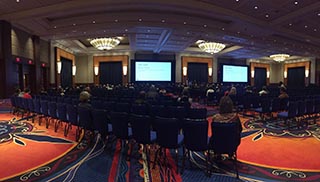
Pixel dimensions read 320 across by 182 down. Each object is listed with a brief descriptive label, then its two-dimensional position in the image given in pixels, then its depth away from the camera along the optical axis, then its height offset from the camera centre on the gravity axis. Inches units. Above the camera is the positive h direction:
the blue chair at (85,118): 197.5 -34.3
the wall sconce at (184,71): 960.9 +37.5
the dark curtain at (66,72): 797.9 +25.9
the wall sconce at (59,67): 717.9 +39.9
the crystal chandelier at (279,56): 968.1 +102.8
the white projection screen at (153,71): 930.7 +36.5
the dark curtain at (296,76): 1156.0 +20.7
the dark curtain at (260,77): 1211.2 +16.5
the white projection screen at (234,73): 1075.3 +32.5
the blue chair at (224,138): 137.0 -35.7
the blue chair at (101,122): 181.9 -34.3
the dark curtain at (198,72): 995.3 +34.5
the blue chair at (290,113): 274.4 -39.9
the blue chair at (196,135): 140.3 -34.7
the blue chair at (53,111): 253.9 -35.6
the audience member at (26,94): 356.1 -22.9
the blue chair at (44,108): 272.4 -34.3
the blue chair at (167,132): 147.1 -34.7
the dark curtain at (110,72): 944.9 +32.0
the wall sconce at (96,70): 944.3 +40.1
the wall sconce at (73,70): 880.3 +37.3
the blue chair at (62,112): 235.0 -33.7
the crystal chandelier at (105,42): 636.7 +106.6
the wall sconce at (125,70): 916.6 +39.3
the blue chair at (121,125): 168.2 -33.9
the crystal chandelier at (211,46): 714.0 +107.6
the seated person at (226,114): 152.9 -23.4
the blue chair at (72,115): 219.7 -35.1
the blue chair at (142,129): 156.1 -34.6
